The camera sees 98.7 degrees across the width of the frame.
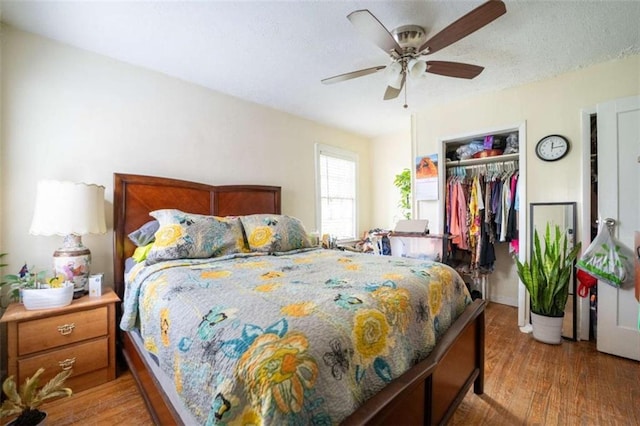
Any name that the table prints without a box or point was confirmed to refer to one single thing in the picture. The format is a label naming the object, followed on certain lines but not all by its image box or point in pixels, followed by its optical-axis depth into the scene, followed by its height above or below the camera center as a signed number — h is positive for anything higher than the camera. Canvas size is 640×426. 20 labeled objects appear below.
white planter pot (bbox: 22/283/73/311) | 1.69 -0.51
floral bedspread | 0.73 -0.42
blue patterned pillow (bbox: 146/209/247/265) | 1.91 -0.17
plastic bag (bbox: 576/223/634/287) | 2.14 -0.39
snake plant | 2.41 -0.58
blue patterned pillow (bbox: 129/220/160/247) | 2.16 -0.16
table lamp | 1.77 -0.03
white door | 2.16 +0.11
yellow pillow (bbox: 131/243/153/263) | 2.02 -0.29
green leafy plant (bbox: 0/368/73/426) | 1.29 -0.89
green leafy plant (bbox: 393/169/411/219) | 4.20 +0.37
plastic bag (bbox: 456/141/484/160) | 3.29 +0.77
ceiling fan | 1.47 +1.06
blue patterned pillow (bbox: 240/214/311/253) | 2.30 -0.17
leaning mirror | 2.52 -0.12
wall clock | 2.63 +0.63
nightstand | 1.61 -0.79
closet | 2.99 +0.05
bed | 0.79 -0.52
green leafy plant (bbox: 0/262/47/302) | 1.77 -0.43
